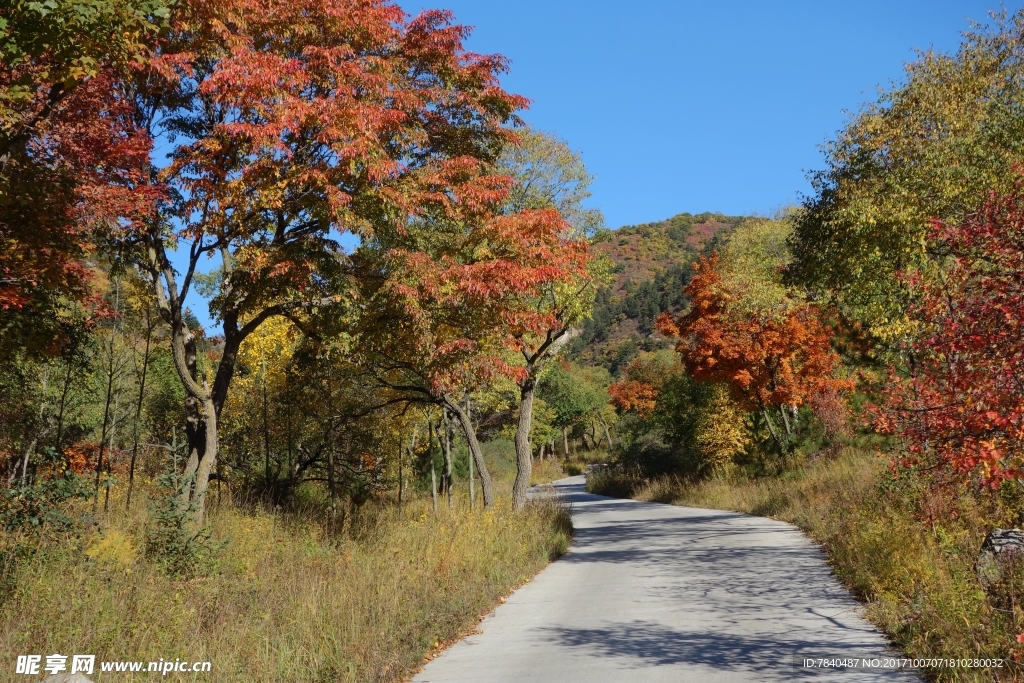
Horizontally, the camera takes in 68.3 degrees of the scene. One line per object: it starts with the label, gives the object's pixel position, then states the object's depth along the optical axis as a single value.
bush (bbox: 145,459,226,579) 9.19
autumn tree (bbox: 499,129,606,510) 17.64
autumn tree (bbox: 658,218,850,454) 25.39
